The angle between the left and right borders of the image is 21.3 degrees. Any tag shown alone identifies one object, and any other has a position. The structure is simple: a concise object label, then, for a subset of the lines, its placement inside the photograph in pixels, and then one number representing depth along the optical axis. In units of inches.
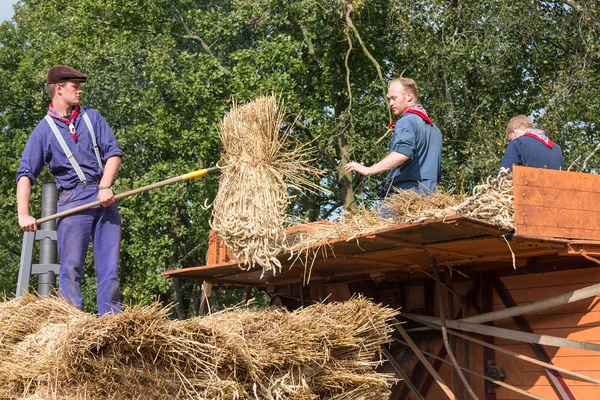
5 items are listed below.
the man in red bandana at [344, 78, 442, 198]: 406.0
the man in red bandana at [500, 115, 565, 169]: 413.1
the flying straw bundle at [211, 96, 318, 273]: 375.2
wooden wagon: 334.1
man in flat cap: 378.6
